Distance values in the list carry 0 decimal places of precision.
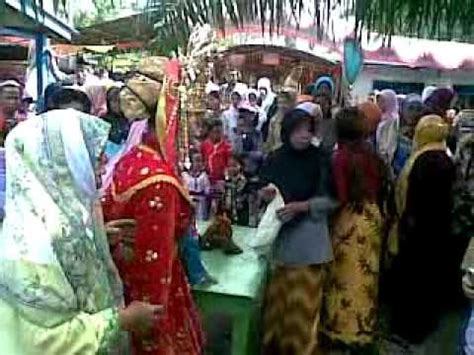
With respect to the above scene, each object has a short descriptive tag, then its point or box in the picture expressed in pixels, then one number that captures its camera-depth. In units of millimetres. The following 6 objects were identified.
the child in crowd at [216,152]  5645
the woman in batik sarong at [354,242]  4160
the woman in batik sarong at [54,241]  1983
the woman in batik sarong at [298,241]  4027
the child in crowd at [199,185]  4703
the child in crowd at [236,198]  5223
